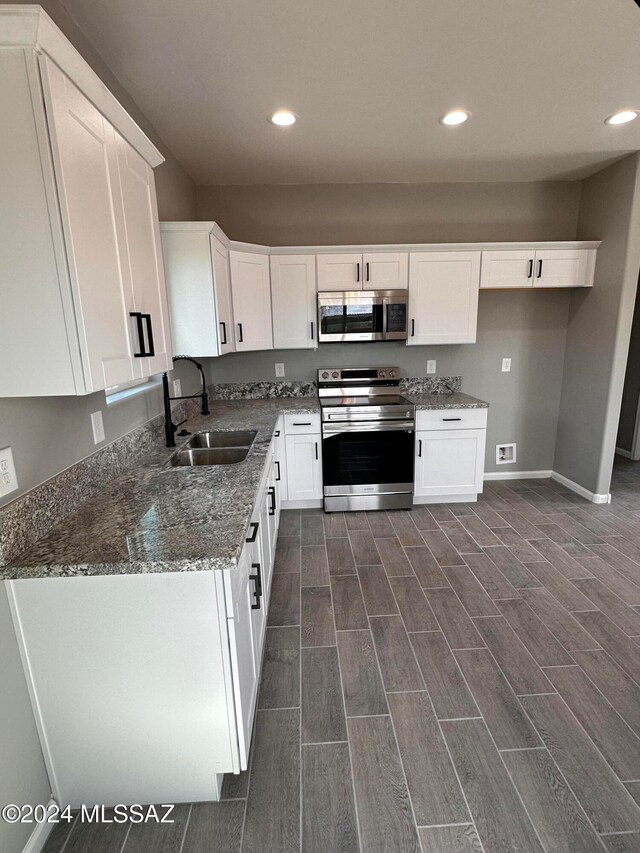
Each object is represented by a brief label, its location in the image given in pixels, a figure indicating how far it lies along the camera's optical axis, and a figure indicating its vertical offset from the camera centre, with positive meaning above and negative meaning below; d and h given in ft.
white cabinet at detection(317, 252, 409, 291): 10.80 +1.80
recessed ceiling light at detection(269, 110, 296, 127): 7.58 +4.19
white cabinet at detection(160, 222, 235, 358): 8.05 +1.17
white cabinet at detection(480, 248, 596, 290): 10.96 +1.78
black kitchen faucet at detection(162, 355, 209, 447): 7.18 -1.39
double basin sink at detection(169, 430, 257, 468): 7.34 -1.98
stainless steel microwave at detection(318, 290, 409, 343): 10.73 +0.63
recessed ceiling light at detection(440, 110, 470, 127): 7.73 +4.21
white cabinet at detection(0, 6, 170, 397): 3.05 +1.05
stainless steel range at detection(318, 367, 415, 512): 10.46 -2.96
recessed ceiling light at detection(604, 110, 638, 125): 7.88 +4.20
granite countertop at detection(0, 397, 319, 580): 3.63 -1.88
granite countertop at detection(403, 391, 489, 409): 10.79 -1.74
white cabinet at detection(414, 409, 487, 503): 10.90 -3.16
